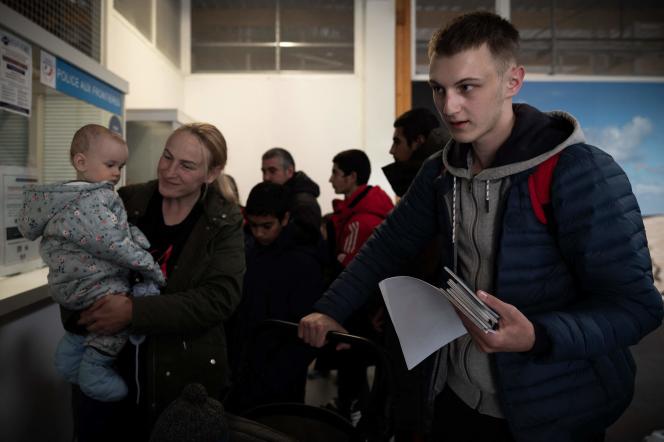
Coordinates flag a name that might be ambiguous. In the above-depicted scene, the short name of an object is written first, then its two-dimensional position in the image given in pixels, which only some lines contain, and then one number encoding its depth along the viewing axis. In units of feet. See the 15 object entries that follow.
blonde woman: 5.51
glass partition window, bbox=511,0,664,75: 25.44
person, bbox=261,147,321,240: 11.67
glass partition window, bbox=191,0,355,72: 25.59
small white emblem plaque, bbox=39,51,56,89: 8.21
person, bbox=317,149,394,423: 10.57
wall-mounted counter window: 7.50
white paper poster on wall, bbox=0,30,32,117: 7.25
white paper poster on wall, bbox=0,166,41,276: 7.71
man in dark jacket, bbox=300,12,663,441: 3.44
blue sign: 8.80
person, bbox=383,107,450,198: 8.89
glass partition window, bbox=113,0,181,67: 18.31
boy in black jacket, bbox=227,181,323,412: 6.81
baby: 5.40
